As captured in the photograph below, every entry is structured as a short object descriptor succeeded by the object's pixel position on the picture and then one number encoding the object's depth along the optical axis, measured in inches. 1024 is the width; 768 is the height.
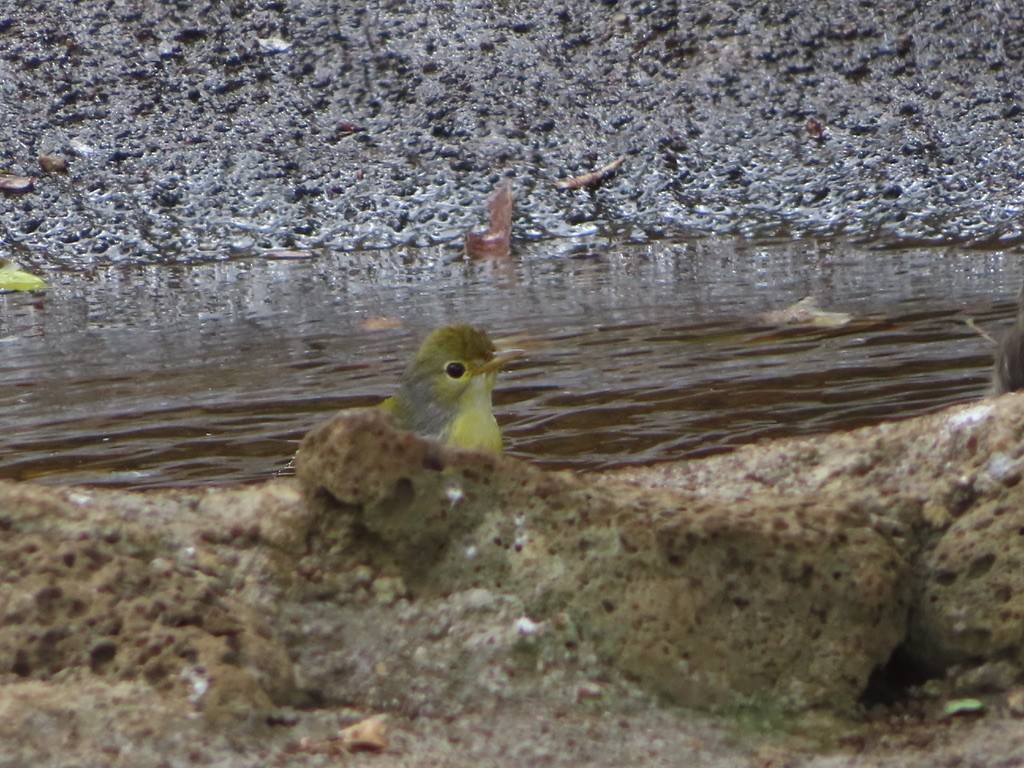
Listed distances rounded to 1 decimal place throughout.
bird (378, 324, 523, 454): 343.0
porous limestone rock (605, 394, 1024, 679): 200.1
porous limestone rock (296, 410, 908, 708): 195.5
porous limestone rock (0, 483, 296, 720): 177.2
